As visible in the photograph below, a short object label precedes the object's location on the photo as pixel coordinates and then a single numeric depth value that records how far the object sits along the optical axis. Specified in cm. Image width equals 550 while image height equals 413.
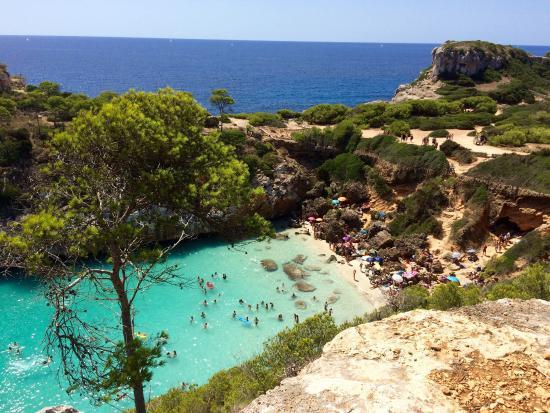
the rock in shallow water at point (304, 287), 3262
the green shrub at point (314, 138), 5003
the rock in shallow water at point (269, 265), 3559
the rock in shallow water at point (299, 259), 3677
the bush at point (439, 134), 4922
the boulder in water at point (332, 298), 3122
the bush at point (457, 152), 4184
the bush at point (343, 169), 4612
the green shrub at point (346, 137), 4953
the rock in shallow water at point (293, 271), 3447
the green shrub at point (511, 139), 4488
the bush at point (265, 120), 5481
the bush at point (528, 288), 1922
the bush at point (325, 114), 5947
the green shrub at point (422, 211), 3844
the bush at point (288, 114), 6294
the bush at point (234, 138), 4653
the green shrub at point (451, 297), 1997
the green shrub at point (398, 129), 4980
